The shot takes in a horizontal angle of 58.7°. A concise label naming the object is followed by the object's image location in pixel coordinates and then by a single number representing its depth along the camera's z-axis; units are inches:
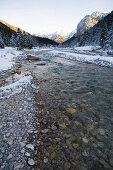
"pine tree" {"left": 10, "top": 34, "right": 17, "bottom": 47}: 3187.0
